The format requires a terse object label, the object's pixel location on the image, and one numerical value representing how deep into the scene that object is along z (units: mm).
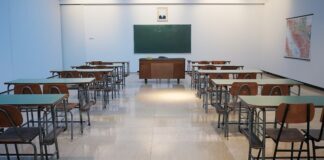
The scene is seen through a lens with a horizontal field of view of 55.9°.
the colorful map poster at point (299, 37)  9078
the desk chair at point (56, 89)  4579
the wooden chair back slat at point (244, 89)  4594
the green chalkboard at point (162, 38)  12688
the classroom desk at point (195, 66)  8298
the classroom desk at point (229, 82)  4828
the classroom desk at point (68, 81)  5031
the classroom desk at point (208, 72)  6444
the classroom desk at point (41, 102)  3359
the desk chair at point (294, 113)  2971
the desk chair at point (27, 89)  4621
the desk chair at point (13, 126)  2996
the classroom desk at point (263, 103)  3256
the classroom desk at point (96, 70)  6614
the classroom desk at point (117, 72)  7129
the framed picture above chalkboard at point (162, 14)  12648
